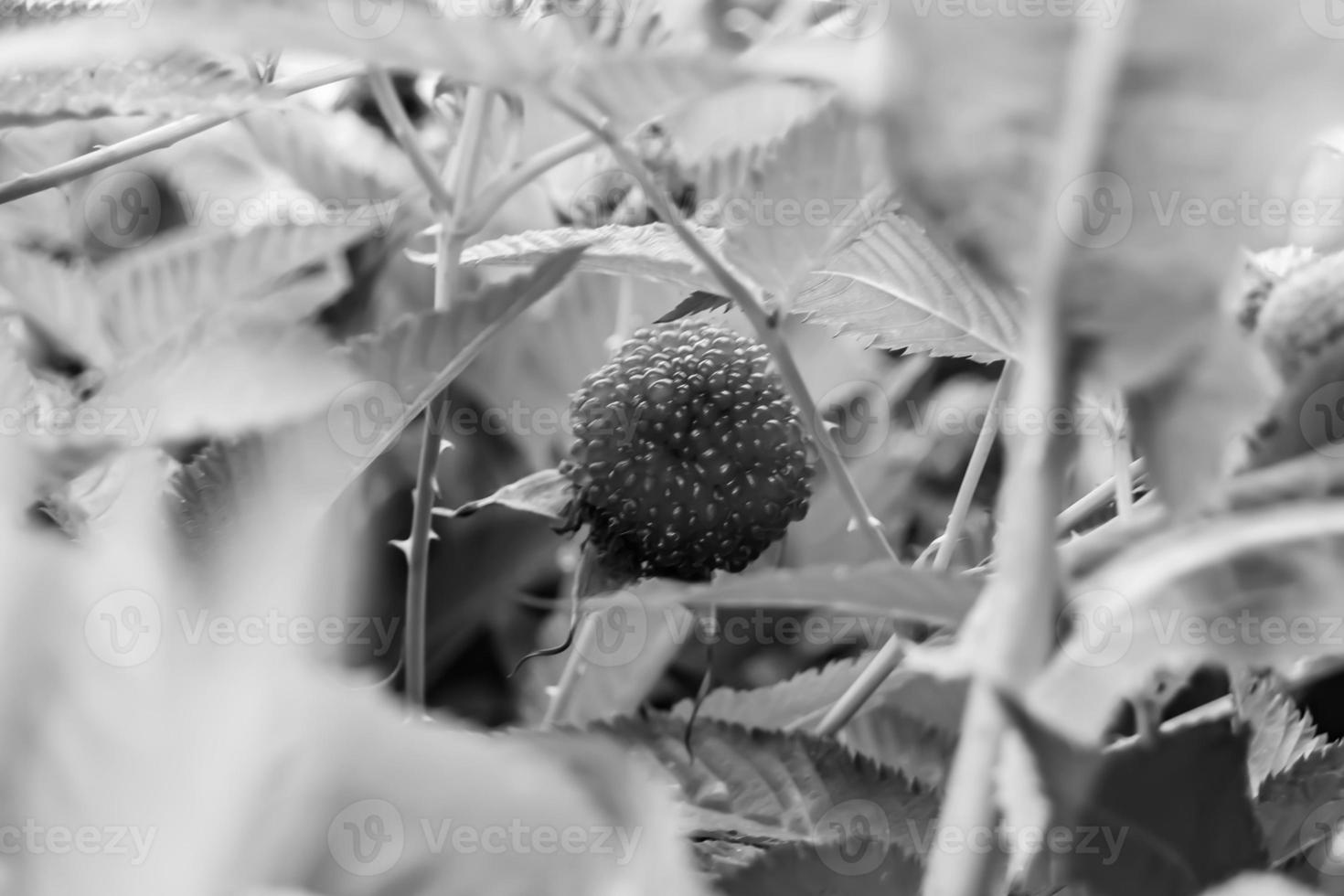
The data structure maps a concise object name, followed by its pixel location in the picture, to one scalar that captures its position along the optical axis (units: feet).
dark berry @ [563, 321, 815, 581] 1.25
